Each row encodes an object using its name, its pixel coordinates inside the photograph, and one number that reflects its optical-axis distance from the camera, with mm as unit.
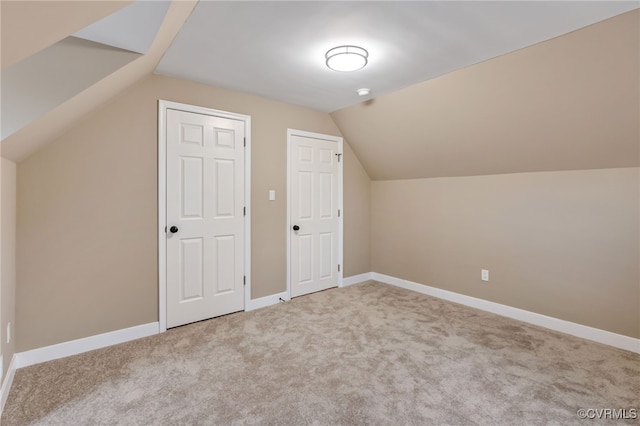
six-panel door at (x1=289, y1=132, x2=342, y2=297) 3752
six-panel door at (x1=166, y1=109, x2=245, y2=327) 2867
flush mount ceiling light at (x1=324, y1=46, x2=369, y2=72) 2225
